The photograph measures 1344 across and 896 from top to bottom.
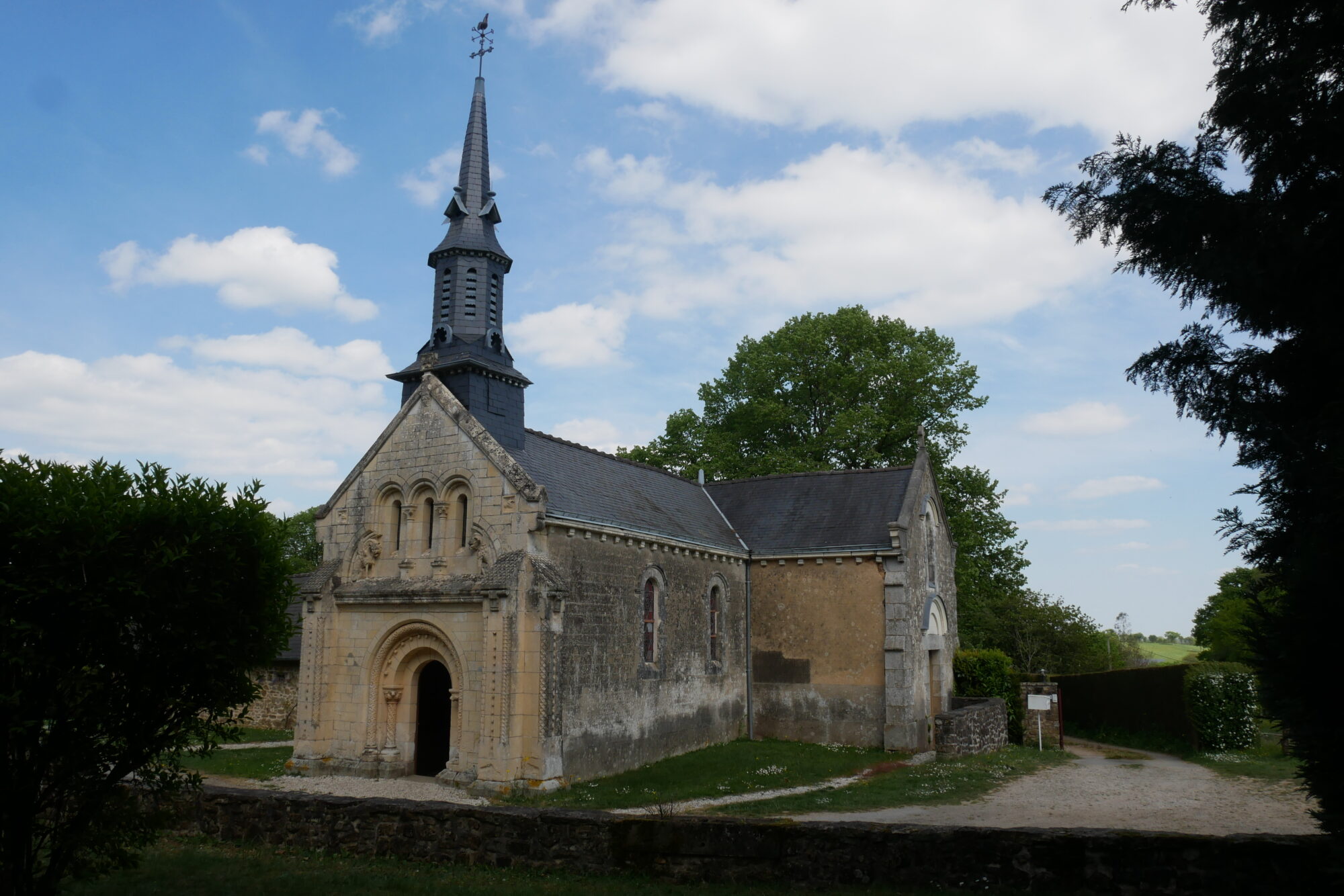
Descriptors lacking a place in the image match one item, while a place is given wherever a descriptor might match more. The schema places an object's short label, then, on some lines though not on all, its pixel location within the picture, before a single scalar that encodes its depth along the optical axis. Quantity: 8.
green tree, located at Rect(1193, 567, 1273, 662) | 40.00
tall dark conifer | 7.38
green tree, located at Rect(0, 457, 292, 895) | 7.76
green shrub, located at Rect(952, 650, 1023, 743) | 27.86
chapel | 18.17
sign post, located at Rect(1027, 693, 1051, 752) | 24.30
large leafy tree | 35.03
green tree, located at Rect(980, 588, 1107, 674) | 40.66
